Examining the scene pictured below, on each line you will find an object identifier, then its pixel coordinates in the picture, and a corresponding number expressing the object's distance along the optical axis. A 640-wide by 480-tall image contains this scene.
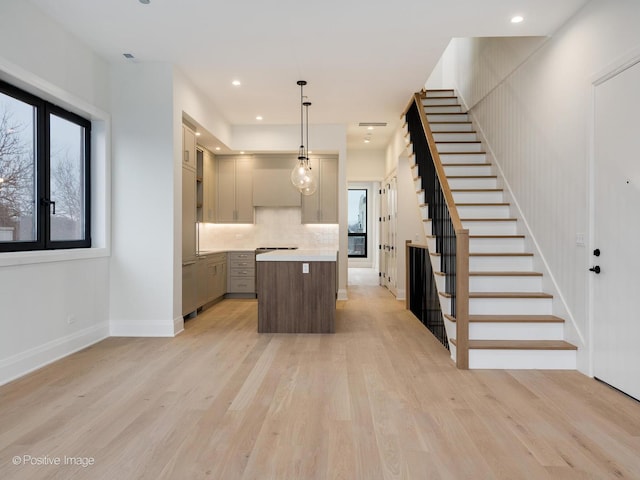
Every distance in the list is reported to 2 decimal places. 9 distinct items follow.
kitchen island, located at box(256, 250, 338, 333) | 4.82
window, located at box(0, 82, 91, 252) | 3.35
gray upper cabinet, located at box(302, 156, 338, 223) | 7.58
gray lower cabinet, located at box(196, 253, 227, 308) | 5.97
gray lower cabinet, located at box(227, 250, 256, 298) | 7.41
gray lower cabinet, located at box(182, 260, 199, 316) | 5.27
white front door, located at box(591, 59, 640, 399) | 2.88
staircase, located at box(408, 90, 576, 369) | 3.54
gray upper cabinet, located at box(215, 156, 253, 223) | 7.64
